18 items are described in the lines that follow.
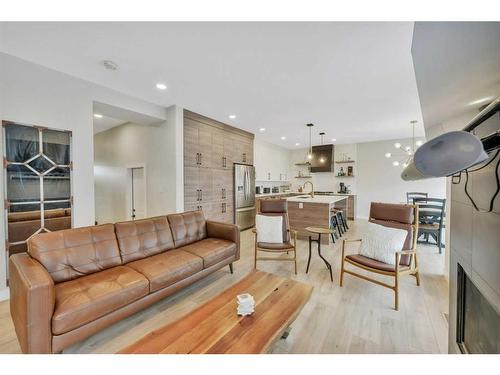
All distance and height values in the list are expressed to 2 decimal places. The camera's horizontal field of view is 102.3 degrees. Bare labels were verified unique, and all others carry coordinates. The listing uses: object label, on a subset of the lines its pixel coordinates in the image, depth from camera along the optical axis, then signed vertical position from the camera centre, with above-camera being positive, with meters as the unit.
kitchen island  4.29 -0.66
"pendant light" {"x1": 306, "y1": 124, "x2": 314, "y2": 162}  5.06 +1.48
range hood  7.38 +0.94
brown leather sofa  1.40 -0.87
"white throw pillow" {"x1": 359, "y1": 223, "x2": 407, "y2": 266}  2.32 -0.71
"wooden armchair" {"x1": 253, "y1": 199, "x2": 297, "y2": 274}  2.96 -0.71
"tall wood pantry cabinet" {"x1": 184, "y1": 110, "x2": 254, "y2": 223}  4.18 +0.49
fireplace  1.09 -0.84
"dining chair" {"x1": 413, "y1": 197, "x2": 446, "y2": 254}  3.78 -0.72
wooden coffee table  1.16 -0.94
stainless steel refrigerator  5.36 -0.31
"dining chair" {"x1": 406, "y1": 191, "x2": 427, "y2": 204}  5.15 -0.32
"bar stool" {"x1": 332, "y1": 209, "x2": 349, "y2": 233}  4.96 -0.97
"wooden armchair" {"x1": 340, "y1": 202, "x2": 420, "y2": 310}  2.19 -0.75
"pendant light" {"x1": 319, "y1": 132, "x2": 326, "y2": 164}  5.84 +1.47
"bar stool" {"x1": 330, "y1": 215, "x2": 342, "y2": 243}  4.70 -1.01
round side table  2.80 -0.71
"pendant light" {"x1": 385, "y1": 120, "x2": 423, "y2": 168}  6.26 +0.91
